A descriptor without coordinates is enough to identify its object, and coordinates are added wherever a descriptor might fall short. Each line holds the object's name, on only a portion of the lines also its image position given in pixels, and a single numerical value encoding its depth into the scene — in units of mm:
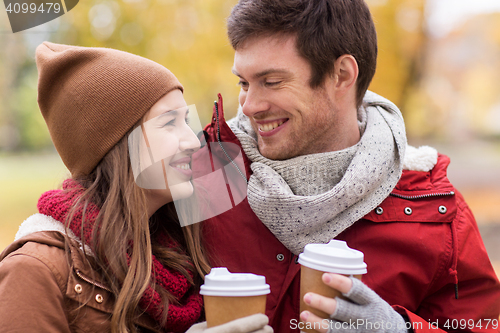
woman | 1794
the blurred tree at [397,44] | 6969
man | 2203
